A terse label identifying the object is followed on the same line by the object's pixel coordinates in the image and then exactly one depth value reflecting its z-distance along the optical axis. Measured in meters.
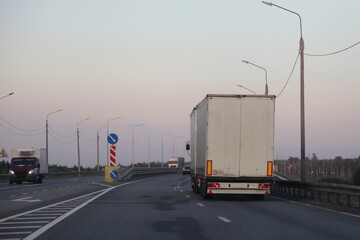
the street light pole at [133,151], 102.76
